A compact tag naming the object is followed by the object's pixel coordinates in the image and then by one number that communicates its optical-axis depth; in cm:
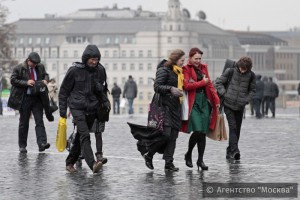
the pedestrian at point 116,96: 5397
